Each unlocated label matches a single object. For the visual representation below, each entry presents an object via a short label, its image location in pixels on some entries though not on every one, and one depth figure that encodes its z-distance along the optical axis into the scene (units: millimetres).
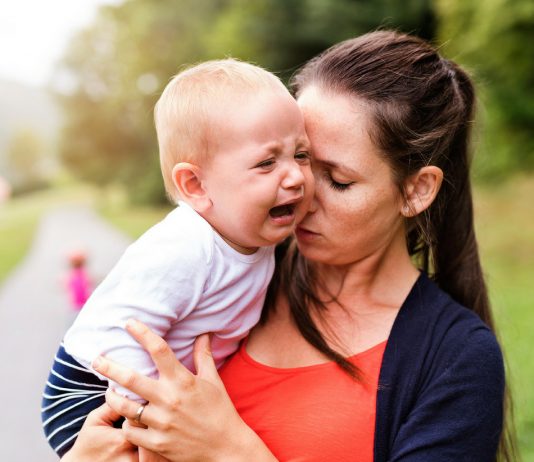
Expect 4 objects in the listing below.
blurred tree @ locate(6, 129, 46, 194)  56641
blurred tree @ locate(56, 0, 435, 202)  17516
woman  1622
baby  1656
